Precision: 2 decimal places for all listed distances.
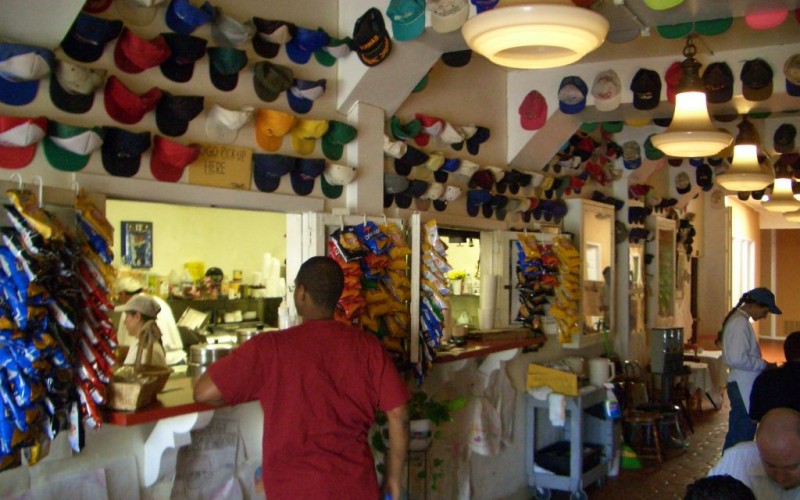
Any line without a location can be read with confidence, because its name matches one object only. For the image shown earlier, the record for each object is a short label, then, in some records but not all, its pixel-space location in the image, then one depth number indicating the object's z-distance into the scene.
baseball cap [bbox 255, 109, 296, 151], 3.37
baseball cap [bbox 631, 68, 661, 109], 4.78
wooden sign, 3.16
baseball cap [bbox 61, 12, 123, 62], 2.64
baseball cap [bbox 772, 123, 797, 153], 6.00
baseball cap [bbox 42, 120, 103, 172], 2.62
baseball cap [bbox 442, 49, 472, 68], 4.06
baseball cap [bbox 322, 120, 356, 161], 3.67
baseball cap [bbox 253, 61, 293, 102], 3.33
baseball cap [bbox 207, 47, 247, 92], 3.17
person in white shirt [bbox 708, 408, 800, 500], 2.25
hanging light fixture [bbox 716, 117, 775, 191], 4.75
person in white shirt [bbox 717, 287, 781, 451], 4.85
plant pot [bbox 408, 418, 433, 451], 3.82
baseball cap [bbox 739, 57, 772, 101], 4.55
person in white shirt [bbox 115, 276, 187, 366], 5.23
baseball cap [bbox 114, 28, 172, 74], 2.79
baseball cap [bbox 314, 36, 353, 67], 3.62
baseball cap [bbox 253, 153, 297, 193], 3.37
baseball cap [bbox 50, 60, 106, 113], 2.61
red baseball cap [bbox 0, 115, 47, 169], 2.45
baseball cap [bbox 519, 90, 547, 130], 5.13
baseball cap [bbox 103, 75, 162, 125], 2.80
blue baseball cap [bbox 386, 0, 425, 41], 3.57
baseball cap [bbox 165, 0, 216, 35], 2.92
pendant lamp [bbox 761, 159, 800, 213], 6.98
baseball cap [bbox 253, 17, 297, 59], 3.30
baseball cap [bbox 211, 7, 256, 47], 3.10
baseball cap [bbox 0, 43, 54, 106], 2.41
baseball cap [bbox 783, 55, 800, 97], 4.39
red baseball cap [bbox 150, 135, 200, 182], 2.95
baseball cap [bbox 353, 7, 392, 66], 3.58
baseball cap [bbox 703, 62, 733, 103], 4.65
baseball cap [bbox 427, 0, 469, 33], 3.42
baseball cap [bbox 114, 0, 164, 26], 2.80
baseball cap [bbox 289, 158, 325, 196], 3.51
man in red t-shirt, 2.28
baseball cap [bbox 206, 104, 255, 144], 3.14
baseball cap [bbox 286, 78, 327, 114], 3.49
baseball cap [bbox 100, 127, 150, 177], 2.79
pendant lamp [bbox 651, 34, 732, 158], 3.56
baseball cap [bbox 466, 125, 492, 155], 4.85
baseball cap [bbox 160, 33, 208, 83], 2.98
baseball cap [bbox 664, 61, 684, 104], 4.78
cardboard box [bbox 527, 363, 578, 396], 5.25
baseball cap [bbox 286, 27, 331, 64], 3.47
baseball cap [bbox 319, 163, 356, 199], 3.66
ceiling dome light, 2.16
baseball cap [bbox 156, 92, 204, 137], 2.98
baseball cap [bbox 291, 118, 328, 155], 3.52
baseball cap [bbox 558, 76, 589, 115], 4.95
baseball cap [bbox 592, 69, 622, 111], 4.88
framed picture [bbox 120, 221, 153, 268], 5.86
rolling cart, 5.11
